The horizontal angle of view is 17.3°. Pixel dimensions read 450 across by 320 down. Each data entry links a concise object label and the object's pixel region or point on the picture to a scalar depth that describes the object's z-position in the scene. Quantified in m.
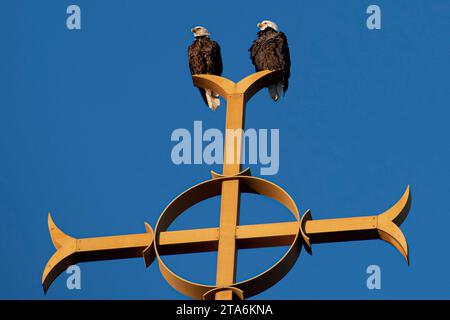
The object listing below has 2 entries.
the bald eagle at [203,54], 15.17
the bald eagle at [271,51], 14.79
